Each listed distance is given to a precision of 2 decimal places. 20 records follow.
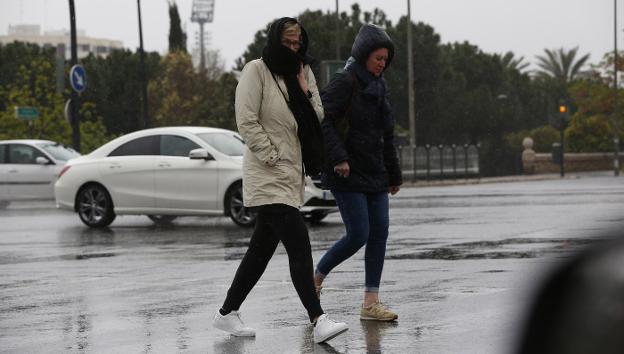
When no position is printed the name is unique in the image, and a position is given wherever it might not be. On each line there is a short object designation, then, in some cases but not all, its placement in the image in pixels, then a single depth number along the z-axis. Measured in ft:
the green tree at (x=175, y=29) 278.67
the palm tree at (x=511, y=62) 285.43
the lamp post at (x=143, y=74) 145.63
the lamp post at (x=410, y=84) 161.38
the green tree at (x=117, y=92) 222.07
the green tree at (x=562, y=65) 277.85
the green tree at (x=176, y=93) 220.23
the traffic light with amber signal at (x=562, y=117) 158.61
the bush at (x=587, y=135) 196.75
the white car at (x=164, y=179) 57.52
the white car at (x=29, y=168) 80.64
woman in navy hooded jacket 24.38
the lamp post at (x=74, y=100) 100.68
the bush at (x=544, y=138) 219.00
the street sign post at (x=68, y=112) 99.85
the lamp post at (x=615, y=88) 185.78
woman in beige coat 22.33
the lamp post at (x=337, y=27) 165.89
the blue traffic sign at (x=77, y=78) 97.25
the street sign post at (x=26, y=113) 109.40
